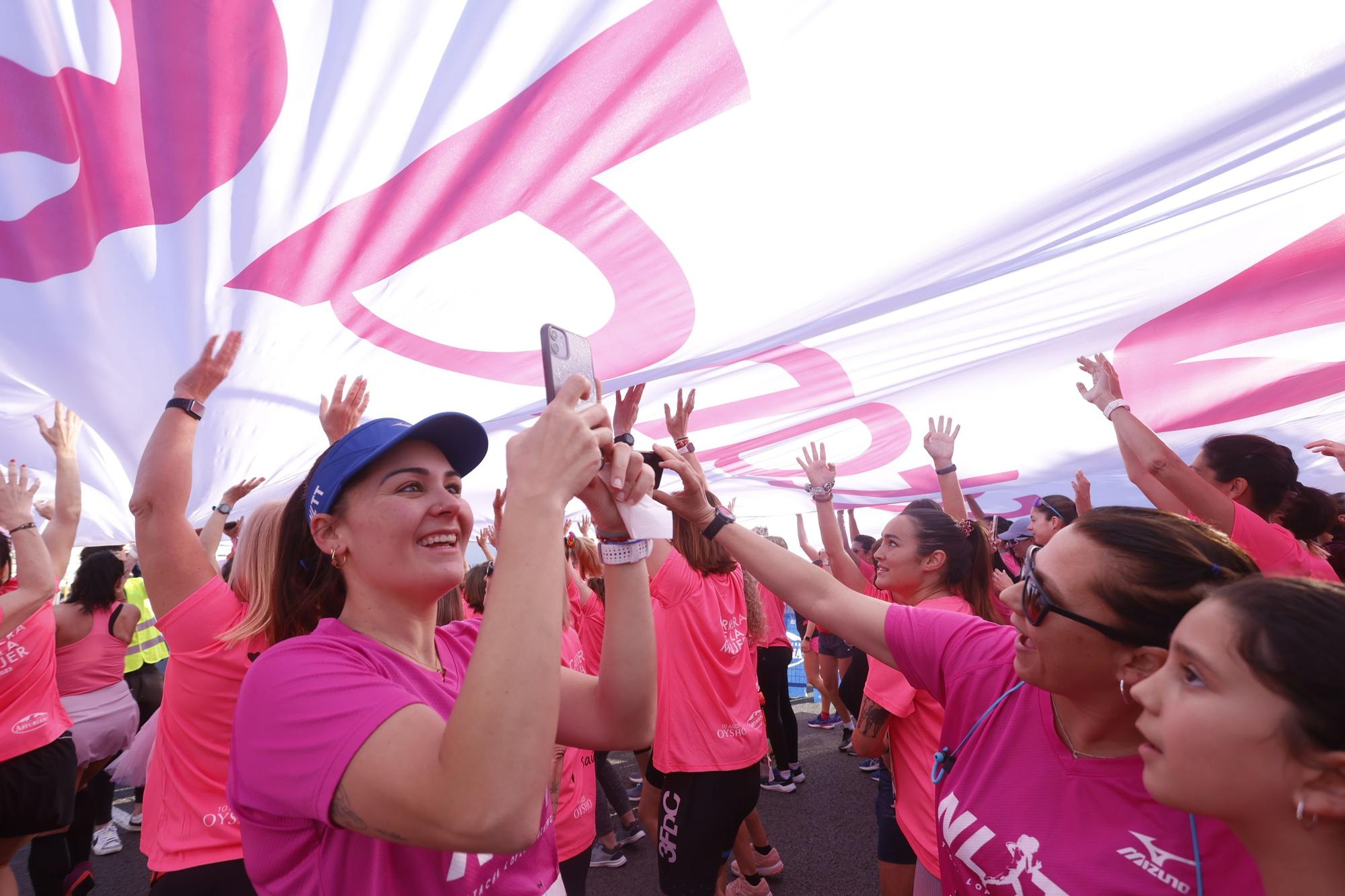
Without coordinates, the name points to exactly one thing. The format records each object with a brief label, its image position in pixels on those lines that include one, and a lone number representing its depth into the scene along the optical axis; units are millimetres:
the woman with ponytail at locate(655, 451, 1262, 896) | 1191
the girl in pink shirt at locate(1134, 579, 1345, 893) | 956
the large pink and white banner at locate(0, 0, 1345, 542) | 1814
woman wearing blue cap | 865
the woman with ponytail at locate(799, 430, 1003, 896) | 2430
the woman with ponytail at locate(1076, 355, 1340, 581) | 2475
